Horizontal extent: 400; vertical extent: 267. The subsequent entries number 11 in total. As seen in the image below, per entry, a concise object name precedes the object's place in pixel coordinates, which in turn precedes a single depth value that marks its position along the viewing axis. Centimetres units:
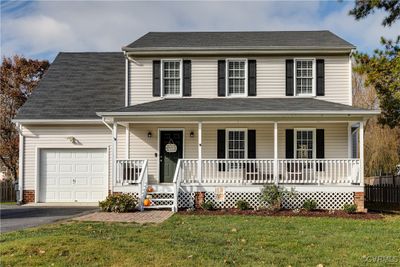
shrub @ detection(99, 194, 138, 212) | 1428
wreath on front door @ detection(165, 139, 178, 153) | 1770
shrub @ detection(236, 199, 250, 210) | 1495
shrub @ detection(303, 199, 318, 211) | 1479
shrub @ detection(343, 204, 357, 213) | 1448
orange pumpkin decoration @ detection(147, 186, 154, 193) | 1565
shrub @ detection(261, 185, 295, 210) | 1471
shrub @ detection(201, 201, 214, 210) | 1491
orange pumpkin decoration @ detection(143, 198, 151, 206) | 1500
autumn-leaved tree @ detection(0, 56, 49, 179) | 2858
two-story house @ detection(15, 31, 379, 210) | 1733
